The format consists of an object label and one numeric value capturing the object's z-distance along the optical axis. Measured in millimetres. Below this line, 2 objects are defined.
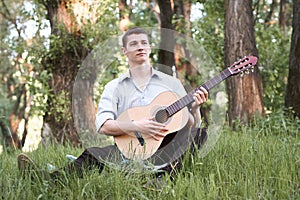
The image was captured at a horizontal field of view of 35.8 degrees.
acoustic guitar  3311
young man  3311
